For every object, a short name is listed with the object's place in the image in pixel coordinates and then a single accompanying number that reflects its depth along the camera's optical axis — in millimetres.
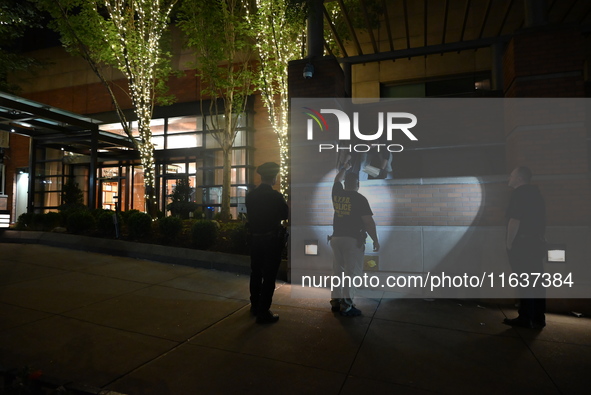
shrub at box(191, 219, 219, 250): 7641
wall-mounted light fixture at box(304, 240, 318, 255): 6259
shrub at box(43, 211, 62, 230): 9797
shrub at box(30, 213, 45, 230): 9828
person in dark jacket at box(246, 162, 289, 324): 4352
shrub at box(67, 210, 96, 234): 8938
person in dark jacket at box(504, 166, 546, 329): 4387
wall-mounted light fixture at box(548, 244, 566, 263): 5043
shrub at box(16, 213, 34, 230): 10039
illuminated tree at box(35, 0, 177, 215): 10211
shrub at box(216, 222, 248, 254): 7332
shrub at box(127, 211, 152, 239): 8352
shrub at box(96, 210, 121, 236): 8859
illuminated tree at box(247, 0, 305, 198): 9649
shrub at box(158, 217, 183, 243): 8070
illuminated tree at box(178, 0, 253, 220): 10836
